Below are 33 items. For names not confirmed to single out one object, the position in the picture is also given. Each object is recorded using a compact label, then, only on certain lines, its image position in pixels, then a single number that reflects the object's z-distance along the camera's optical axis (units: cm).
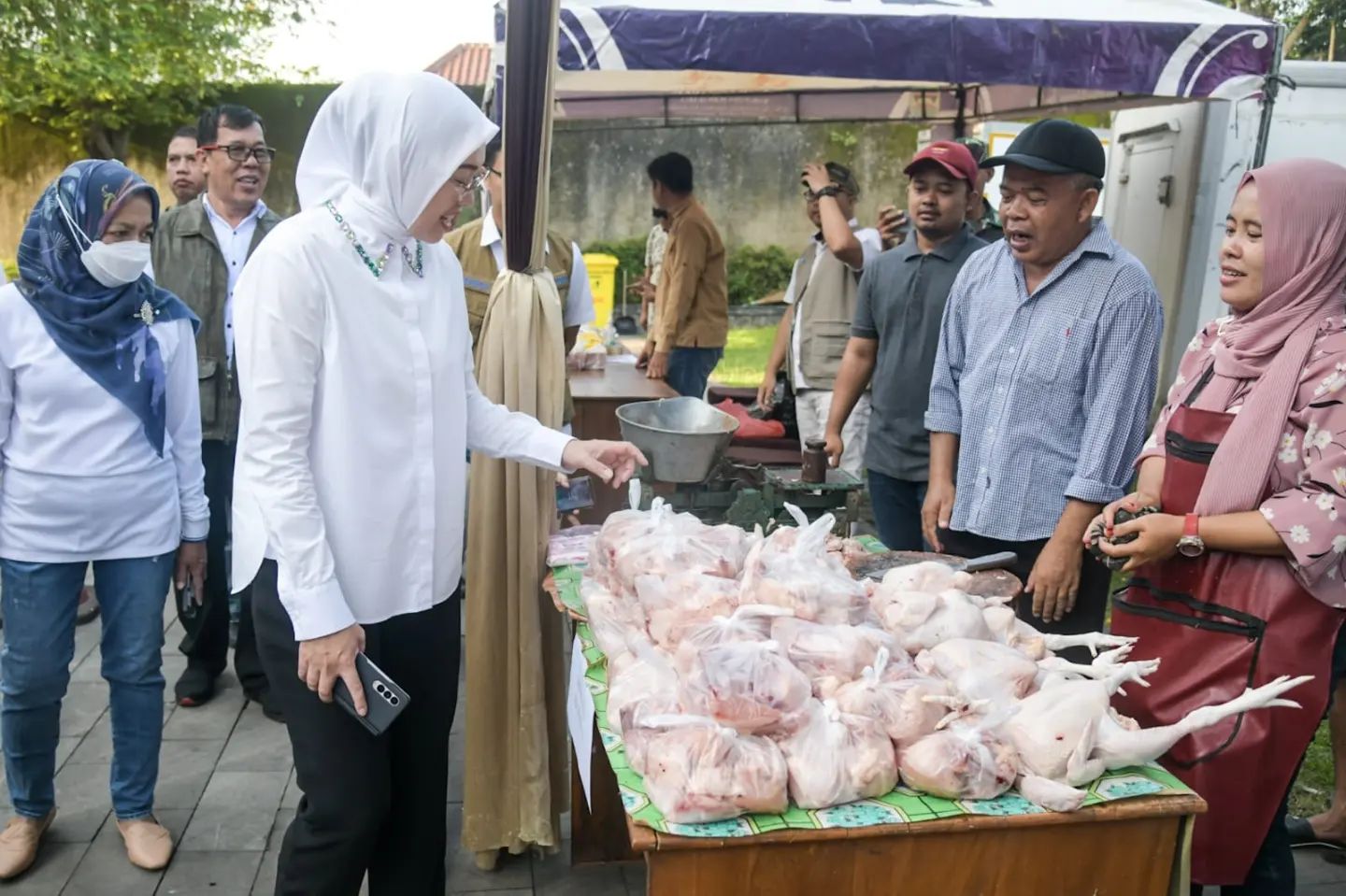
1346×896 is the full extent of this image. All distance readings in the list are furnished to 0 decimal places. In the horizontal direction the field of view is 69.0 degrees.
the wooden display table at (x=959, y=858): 146
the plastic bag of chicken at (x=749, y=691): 154
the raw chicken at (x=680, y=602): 189
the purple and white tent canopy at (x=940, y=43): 376
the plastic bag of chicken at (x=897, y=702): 156
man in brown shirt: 604
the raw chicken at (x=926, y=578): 204
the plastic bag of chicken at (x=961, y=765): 149
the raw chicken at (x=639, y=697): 156
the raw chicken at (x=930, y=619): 185
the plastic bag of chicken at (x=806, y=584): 188
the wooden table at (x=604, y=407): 432
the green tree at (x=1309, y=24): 870
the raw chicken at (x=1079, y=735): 152
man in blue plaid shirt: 247
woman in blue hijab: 247
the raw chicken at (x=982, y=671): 165
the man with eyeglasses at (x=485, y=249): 353
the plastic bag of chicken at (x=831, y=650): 169
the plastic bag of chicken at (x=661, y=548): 211
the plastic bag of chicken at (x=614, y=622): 191
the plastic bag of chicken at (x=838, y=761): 148
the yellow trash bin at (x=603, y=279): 1080
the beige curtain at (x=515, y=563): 261
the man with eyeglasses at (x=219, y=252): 353
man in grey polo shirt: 345
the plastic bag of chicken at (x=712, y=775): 143
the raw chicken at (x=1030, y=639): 190
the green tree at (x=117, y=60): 1062
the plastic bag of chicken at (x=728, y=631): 174
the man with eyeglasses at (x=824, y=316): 508
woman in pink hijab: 190
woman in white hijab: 175
